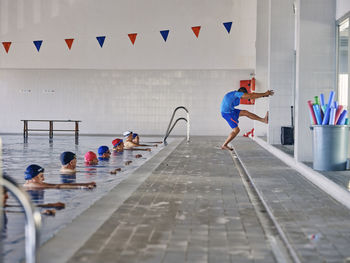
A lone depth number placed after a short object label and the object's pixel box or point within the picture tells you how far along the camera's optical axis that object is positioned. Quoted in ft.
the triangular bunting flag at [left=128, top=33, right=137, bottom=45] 67.82
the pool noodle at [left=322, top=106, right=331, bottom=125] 24.68
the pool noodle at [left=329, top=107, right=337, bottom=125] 24.35
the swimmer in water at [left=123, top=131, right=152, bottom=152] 45.29
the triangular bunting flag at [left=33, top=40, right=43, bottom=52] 68.69
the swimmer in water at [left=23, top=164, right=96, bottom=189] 22.84
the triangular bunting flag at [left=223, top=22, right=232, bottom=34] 66.23
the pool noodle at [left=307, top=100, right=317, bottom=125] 25.48
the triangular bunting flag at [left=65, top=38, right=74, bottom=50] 68.33
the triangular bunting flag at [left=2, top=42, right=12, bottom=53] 69.43
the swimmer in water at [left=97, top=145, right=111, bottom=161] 37.06
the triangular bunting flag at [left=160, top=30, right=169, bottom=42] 67.31
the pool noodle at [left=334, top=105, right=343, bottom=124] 24.48
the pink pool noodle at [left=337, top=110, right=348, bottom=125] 24.54
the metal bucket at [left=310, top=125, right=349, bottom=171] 24.50
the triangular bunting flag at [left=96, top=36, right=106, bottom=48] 67.92
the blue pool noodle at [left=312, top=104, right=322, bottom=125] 25.16
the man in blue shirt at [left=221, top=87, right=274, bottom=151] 41.11
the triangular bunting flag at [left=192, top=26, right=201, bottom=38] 66.62
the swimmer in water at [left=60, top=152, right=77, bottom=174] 28.60
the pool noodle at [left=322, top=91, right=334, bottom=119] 24.38
